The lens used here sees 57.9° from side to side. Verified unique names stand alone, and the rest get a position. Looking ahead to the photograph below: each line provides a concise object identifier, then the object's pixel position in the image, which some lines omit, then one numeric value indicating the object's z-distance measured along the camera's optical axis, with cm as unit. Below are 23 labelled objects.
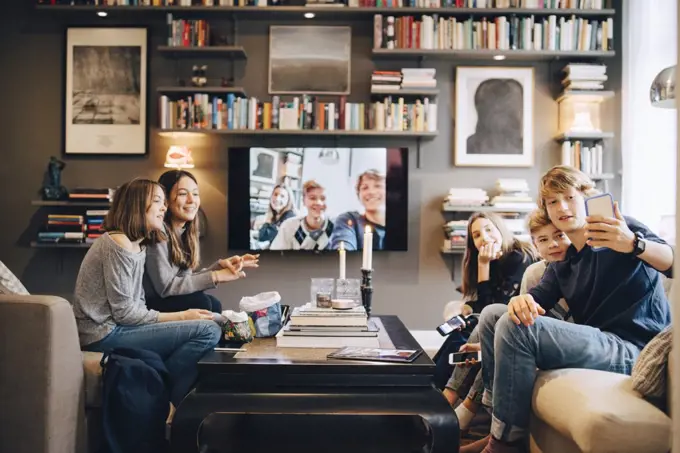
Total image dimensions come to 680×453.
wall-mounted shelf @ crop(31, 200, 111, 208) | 411
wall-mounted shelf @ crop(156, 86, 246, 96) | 411
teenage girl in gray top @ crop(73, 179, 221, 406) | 219
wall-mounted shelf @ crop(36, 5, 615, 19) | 411
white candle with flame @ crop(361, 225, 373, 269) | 244
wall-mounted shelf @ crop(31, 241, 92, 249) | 410
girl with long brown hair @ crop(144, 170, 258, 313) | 265
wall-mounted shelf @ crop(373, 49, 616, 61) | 411
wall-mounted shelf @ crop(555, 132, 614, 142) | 414
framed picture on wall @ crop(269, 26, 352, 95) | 438
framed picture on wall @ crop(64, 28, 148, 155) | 440
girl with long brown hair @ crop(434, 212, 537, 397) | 275
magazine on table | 180
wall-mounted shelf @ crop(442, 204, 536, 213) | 412
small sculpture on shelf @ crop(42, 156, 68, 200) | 421
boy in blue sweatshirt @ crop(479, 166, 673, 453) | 184
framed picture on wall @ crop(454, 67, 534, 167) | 438
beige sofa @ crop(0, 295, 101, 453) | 182
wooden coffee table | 168
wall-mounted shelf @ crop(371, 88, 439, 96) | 410
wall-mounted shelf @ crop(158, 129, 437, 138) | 411
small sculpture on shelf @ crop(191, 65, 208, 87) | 420
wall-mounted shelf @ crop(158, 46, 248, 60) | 416
